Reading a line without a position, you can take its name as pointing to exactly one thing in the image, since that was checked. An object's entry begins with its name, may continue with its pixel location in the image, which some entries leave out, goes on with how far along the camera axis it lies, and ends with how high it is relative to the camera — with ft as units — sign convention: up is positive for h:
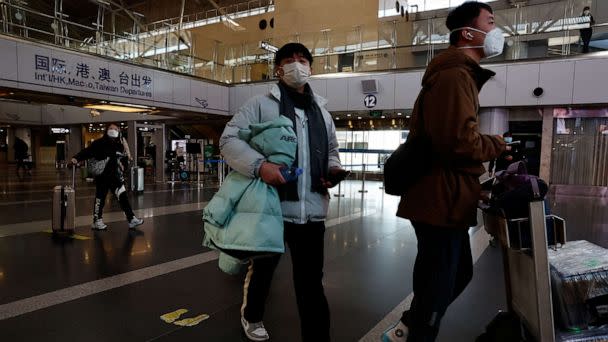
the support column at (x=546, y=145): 41.14 +0.33
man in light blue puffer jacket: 6.45 -0.42
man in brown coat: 5.09 -0.18
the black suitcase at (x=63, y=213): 17.62 -3.31
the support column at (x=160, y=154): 50.14 -1.44
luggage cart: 5.62 -1.91
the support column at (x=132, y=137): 51.57 +0.78
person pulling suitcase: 18.95 -1.41
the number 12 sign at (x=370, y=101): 45.75 +5.42
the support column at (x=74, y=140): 77.97 +0.38
